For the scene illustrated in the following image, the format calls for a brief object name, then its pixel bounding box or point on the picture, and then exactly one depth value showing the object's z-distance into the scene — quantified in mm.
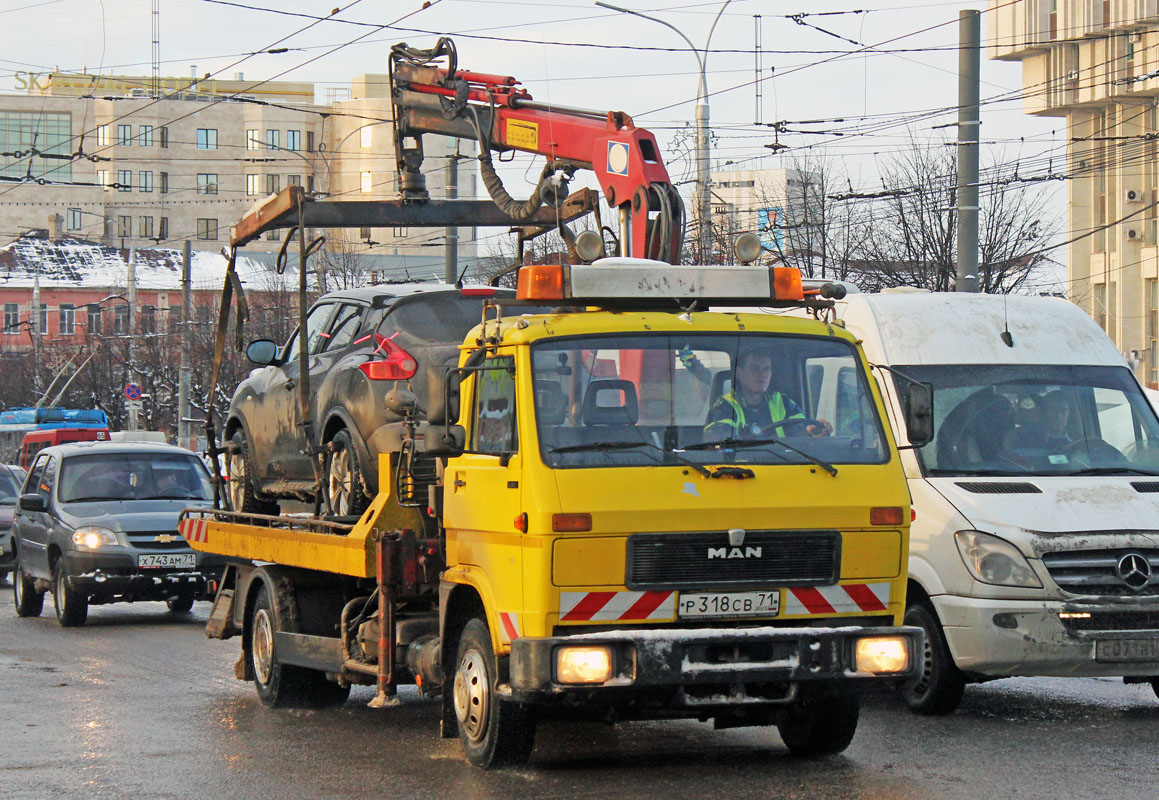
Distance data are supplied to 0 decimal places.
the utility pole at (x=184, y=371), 41750
